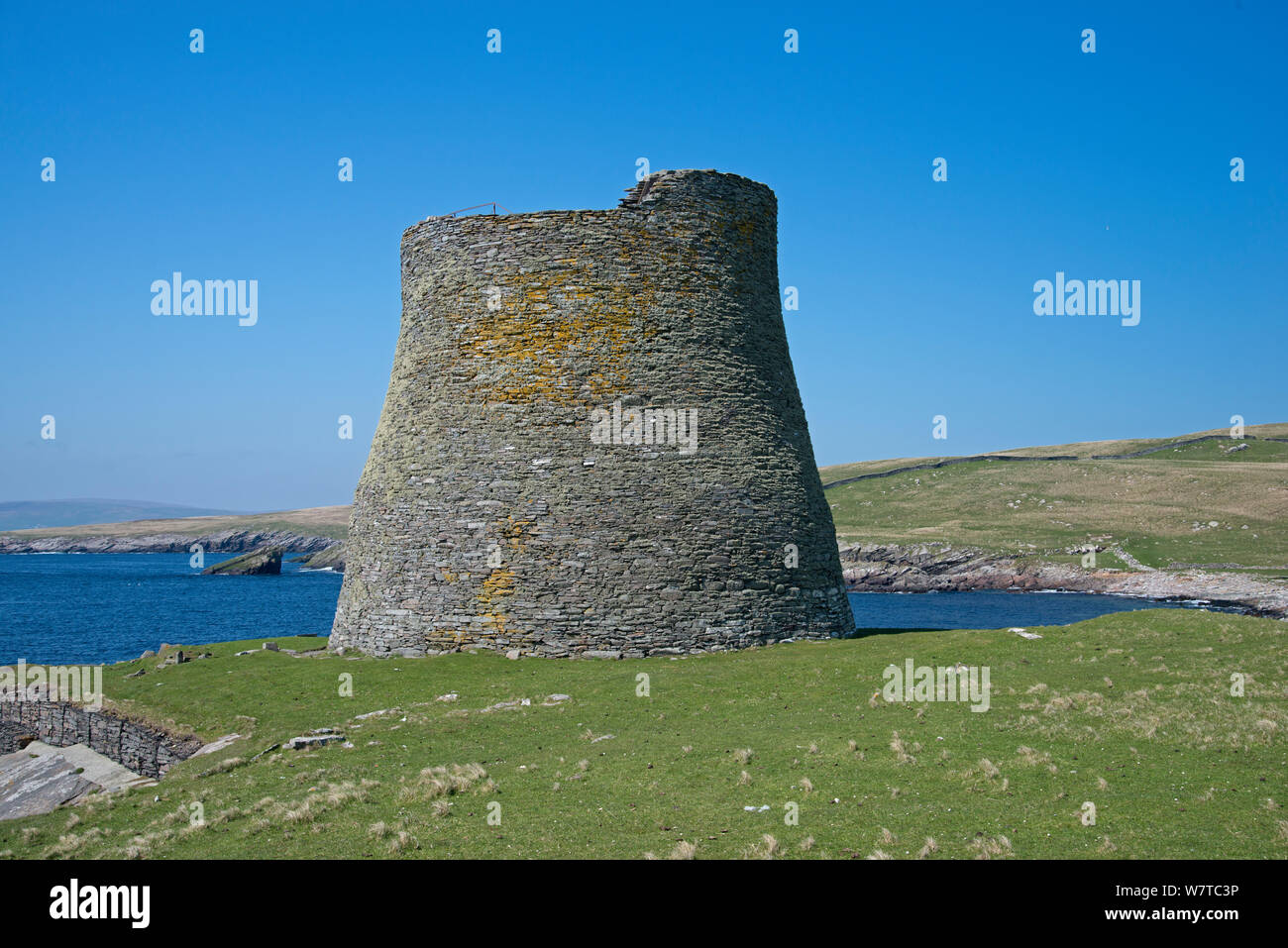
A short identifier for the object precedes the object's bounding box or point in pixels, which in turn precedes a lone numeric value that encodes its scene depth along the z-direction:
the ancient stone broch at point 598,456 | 23.06
